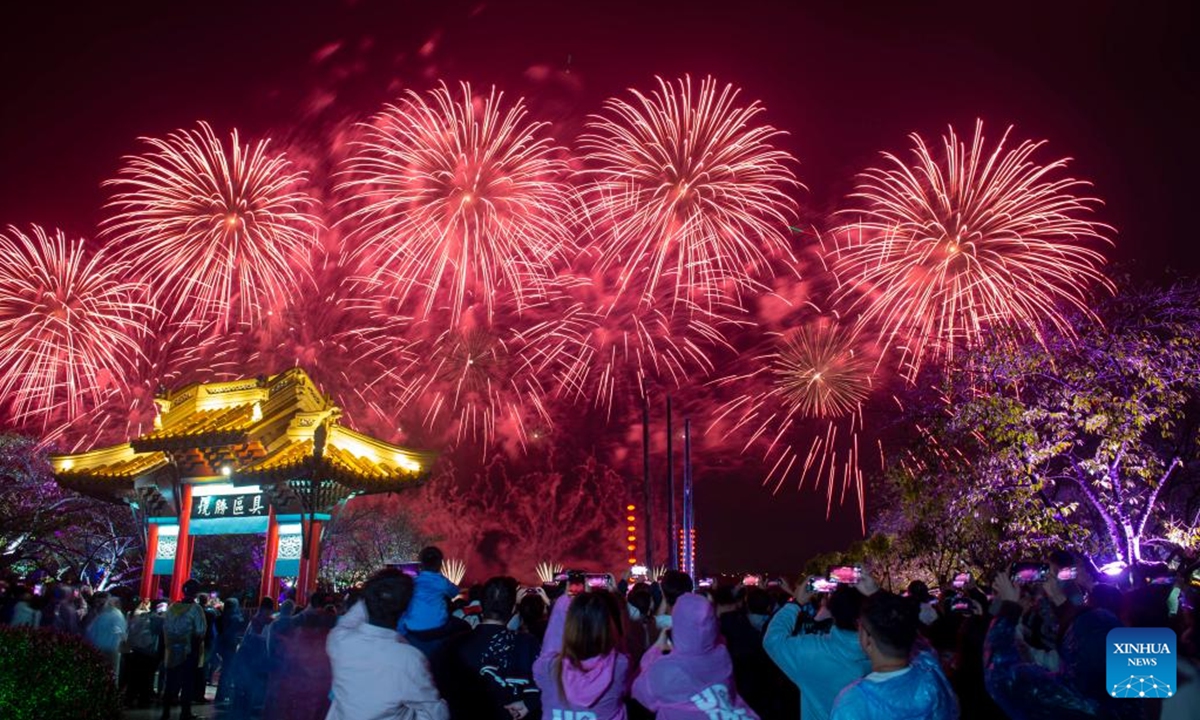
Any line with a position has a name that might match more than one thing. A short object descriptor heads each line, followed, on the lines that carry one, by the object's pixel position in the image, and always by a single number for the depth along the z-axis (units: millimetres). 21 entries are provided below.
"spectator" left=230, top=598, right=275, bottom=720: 10578
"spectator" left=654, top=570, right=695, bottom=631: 6809
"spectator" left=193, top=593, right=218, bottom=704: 14664
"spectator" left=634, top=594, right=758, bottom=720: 4758
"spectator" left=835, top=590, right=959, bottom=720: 3695
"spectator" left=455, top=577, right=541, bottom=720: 6059
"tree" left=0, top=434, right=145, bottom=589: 25969
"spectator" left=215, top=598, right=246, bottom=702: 13922
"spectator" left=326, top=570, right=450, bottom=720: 4703
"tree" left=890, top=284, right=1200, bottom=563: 16875
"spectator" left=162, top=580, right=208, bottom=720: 13289
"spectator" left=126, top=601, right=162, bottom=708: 14281
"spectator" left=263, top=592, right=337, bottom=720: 7230
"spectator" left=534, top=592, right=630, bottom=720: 5012
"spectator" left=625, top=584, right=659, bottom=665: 7082
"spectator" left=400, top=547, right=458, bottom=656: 6453
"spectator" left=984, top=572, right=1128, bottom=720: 3705
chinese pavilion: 21031
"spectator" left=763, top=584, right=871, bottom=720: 4902
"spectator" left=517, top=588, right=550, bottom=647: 7699
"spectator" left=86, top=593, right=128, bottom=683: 12461
